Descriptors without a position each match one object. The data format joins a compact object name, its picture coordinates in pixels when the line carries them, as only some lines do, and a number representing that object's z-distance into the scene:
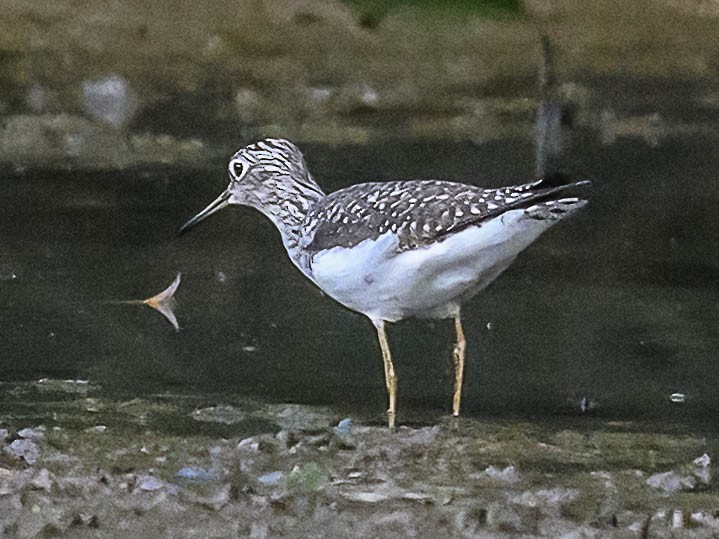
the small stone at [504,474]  8.08
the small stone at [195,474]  8.14
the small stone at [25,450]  8.38
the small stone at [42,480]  7.82
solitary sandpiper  8.32
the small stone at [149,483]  7.82
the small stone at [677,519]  7.24
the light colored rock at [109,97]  17.34
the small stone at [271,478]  8.05
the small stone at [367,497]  7.69
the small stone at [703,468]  8.11
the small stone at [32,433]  8.75
